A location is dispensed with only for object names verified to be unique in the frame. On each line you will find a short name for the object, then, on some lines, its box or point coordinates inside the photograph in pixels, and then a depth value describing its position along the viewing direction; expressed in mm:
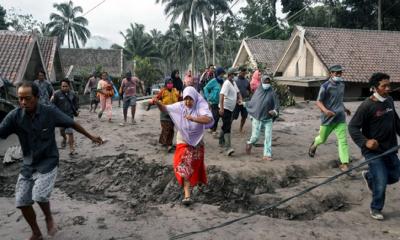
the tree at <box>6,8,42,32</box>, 40344
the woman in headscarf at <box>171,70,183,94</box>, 10438
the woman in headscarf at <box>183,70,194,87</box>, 7307
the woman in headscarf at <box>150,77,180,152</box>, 8367
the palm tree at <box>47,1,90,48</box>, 57438
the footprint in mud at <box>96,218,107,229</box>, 4672
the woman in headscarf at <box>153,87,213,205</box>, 5391
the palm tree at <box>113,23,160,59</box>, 56281
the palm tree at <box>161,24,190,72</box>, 57594
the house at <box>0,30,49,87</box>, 14331
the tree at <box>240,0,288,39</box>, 39875
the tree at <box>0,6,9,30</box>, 35000
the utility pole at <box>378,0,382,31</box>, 28859
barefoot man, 4031
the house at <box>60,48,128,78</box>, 41125
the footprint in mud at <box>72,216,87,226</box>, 4785
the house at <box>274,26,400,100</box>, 20812
